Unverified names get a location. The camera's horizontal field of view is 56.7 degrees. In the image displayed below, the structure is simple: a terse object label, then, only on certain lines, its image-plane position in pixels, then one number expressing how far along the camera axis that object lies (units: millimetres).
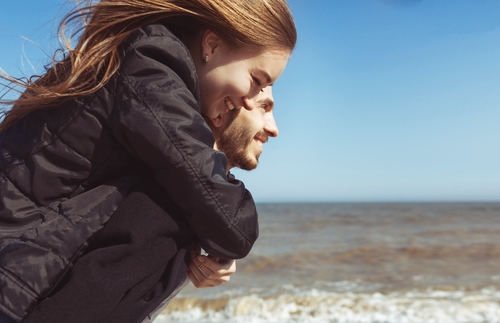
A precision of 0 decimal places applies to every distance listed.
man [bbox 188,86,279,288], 1913
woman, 1230
